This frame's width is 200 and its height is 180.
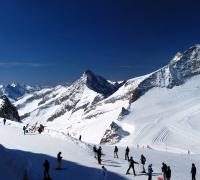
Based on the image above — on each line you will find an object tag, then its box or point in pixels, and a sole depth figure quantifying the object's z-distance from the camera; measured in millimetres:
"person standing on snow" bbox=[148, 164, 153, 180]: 17453
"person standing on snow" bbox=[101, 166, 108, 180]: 16488
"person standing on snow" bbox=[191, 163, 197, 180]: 19549
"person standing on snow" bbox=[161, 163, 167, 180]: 18098
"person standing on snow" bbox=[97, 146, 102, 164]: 21227
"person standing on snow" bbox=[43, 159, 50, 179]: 15543
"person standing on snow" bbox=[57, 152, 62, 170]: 18352
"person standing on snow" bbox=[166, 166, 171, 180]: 17818
